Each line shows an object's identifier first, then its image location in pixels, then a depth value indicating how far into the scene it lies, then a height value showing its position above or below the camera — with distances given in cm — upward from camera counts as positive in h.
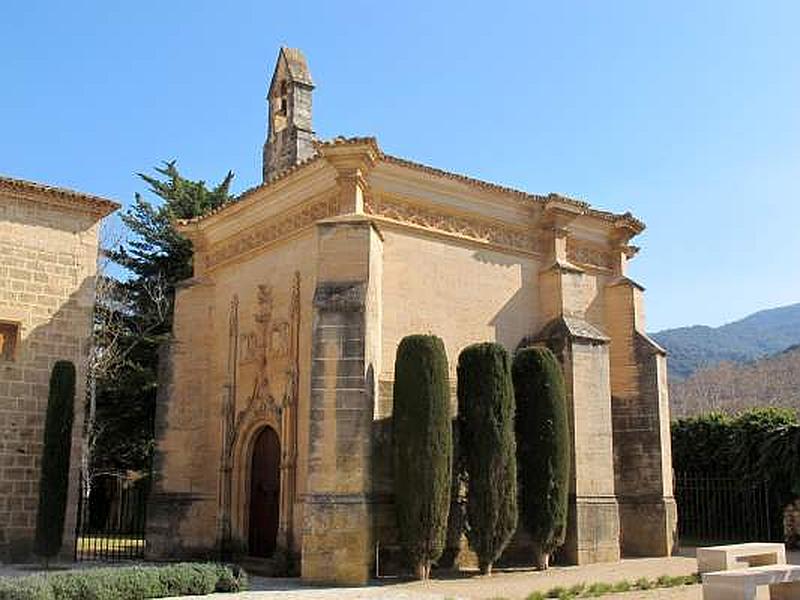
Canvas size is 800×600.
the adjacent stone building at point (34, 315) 1573 +300
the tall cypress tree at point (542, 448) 1398 +44
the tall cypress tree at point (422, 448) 1264 +38
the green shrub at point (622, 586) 1142 -149
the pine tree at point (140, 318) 2548 +477
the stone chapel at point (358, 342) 1294 +239
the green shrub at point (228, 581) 1140 -147
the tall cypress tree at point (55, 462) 1448 +14
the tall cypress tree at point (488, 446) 1323 +44
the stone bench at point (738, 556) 1170 -111
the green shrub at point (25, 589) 913 -128
